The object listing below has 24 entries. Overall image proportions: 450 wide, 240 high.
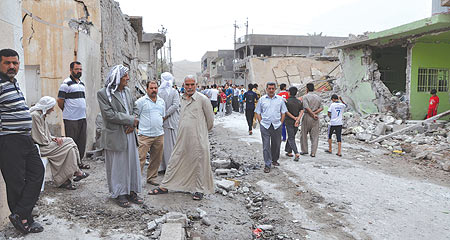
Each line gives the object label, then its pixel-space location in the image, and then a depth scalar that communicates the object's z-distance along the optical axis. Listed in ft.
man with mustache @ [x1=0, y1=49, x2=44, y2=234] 9.73
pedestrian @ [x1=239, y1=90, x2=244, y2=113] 62.14
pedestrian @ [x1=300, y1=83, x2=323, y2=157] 25.46
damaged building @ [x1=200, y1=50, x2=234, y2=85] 125.17
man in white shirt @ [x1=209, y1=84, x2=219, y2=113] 47.26
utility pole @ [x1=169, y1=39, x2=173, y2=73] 149.07
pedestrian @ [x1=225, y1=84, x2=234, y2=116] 58.13
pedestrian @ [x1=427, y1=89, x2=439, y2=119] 37.14
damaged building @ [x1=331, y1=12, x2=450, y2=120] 37.32
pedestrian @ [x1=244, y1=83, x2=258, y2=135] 36.55
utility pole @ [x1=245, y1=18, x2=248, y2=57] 107.20
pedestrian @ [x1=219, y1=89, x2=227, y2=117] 54.85
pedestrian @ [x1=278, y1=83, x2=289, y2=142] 28.12
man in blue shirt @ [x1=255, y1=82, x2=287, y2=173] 21.44
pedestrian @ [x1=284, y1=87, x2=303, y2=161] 24.66
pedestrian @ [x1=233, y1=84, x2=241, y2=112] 63.03
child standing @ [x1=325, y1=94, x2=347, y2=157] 26.11
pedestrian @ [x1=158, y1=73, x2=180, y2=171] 18.48
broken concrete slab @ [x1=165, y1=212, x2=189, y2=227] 11.53
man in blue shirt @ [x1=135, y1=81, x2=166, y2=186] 16.14
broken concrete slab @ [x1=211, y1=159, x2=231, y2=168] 21.58
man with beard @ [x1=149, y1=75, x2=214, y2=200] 14.89
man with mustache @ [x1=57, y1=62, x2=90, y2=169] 17.44
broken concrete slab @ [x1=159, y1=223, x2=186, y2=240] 10.39
